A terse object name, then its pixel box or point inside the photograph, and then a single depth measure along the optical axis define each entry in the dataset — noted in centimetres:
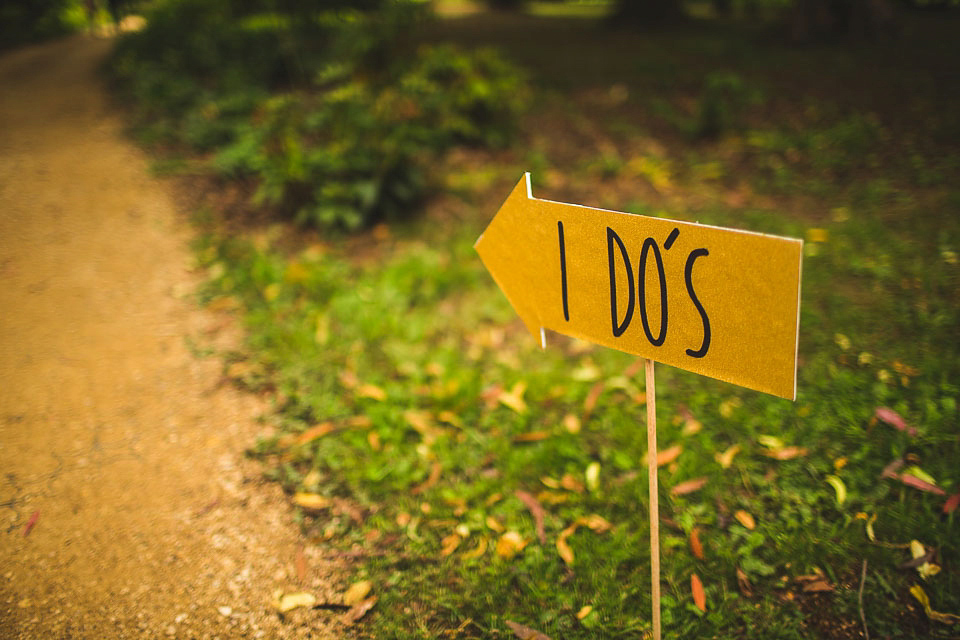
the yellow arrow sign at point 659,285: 118
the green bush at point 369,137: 419
